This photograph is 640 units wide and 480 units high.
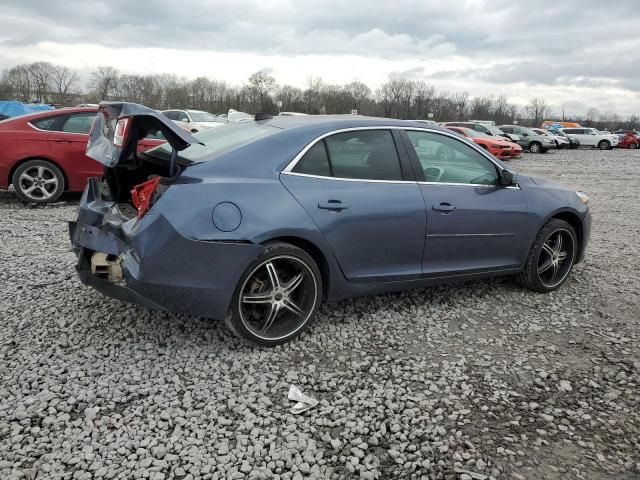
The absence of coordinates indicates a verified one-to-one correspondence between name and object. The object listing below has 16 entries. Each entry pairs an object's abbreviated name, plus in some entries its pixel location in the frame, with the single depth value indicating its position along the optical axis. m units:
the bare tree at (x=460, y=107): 84.88
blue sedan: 3.07
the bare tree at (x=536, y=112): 94.96
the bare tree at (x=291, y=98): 73.44
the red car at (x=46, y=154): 7.40
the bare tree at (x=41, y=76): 97.69
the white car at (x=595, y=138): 36.75
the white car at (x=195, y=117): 19.02
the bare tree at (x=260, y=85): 83.88
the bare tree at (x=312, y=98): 73.06
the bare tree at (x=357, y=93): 85.18
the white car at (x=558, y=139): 32.06
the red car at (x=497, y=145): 21.05
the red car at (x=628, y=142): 39.69
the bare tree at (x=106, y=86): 93.44
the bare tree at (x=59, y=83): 98.26
